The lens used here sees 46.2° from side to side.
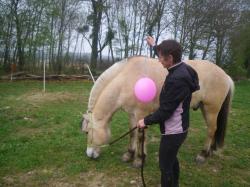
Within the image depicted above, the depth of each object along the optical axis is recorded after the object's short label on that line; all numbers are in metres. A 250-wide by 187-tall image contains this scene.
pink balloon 3.66
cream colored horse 4.16
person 2.59
